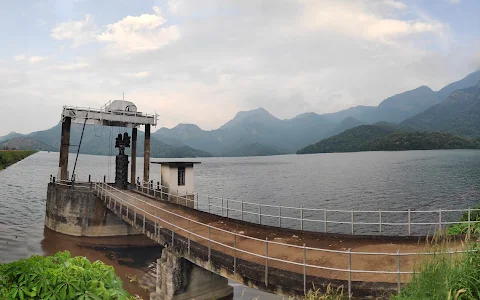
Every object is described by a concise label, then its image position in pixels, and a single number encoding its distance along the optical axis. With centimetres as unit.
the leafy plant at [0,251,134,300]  391
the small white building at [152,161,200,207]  2770
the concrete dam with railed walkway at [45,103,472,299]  984
